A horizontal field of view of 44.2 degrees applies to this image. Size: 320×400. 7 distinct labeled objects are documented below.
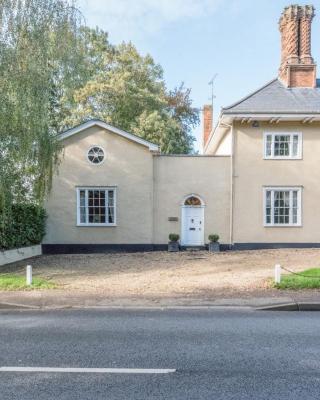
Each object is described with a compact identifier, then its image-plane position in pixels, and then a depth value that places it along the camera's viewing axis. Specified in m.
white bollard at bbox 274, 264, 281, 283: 10.34
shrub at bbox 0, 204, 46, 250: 16.11
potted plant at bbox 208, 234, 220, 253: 19.53
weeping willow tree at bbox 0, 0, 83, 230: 11.62
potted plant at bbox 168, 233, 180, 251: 19.52
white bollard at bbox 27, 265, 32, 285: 10.80
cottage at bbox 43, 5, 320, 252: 19.83
